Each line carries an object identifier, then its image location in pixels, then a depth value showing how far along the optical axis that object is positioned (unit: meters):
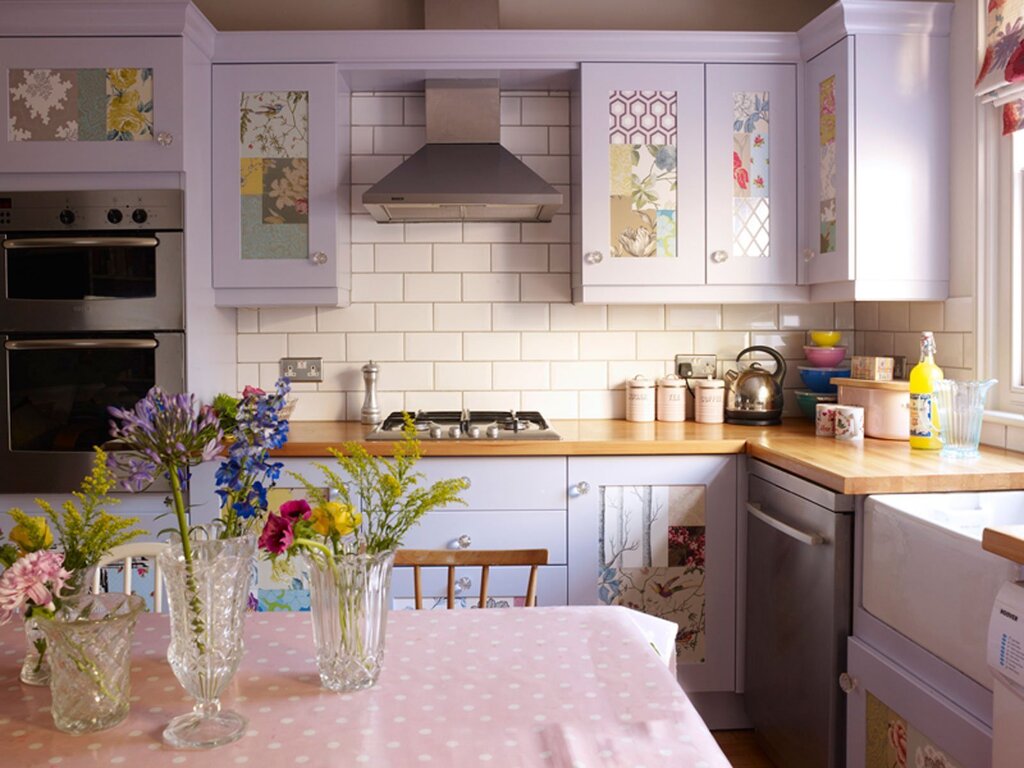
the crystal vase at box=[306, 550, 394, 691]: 1.19
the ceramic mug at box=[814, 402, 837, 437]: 2.90
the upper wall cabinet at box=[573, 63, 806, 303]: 3.08
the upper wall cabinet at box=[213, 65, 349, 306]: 3.07
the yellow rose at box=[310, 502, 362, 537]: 1.17
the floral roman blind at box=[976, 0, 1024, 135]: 2.46
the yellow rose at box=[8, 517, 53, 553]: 1.15
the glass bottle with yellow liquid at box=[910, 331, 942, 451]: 2.59
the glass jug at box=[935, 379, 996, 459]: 2.42
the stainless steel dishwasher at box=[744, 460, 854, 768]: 2.20
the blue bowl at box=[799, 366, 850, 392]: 3.32
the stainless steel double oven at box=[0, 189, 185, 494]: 2.82
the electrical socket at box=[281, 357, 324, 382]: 3.42
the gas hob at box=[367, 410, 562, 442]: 2.88
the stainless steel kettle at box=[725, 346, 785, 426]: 3.26
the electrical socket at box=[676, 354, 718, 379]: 3.47
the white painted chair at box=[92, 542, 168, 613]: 1.78
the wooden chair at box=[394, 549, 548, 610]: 1.82
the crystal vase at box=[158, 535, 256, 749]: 1.10
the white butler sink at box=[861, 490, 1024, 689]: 1.73
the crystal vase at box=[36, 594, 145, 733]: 1.09
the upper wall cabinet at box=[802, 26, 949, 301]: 2.87
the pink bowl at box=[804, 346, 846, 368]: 3.34
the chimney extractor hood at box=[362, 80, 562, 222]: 2.96
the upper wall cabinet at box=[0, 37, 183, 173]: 2.82
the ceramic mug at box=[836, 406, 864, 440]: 2.81
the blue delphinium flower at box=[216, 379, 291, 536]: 1.11
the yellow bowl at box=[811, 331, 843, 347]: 3.35
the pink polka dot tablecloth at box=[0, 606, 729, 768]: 1.06
